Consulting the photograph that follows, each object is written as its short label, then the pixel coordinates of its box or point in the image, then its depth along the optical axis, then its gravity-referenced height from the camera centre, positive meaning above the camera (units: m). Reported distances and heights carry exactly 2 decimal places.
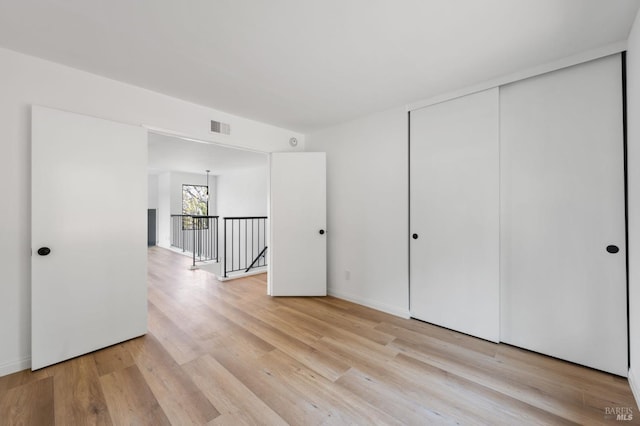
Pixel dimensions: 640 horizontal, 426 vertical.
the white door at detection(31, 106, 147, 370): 2.03 -0.18
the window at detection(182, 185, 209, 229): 8.70 +0.50
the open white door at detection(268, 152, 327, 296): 3.75 -0.11
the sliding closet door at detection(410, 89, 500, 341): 2.44 -0.02
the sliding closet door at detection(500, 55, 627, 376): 1.91 -0.02
